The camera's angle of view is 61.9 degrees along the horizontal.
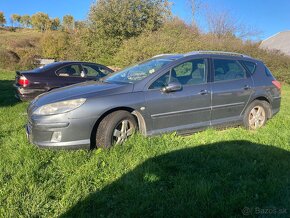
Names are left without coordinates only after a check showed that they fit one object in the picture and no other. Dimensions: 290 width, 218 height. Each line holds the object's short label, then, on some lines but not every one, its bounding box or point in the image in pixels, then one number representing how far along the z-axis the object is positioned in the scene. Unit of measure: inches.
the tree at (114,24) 712.4
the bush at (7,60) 662.9
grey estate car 137.5
